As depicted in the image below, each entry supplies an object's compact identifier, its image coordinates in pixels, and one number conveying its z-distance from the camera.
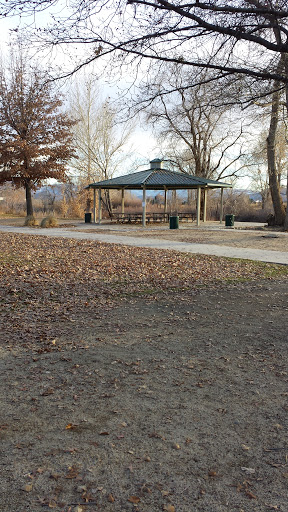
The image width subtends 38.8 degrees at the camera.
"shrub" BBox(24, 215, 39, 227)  24.39
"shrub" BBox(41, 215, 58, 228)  23.16
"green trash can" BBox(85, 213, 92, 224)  28.12
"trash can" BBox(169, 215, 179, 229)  22.34
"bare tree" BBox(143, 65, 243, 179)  32.59
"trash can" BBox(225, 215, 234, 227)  25.05
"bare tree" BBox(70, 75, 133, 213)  35.44
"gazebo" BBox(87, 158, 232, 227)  23.89
